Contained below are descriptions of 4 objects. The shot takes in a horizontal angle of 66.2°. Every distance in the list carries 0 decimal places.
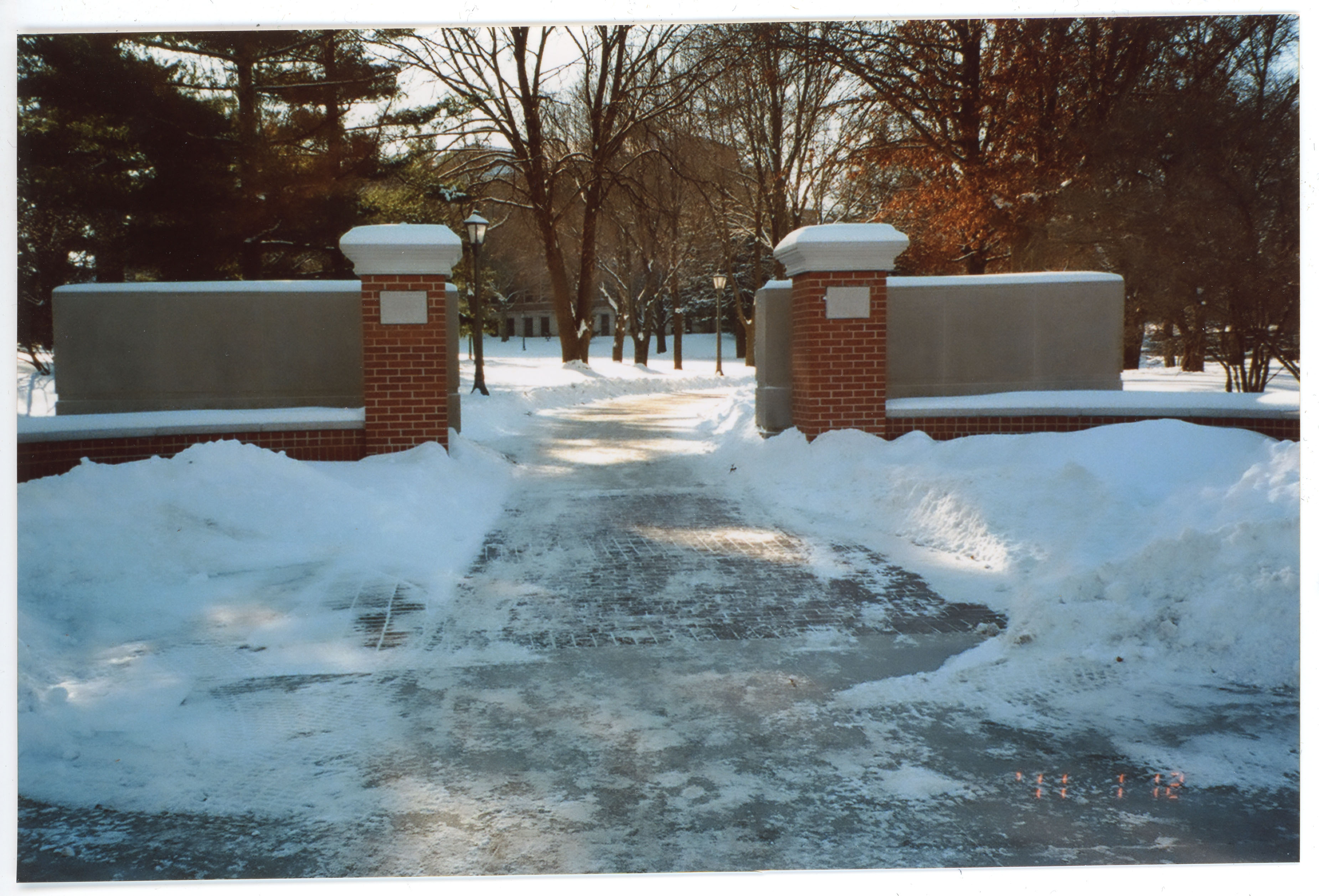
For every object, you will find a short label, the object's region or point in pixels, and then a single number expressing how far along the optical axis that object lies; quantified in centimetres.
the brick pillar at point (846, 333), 1096
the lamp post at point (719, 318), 3919
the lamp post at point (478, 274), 2178
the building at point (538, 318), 8426
